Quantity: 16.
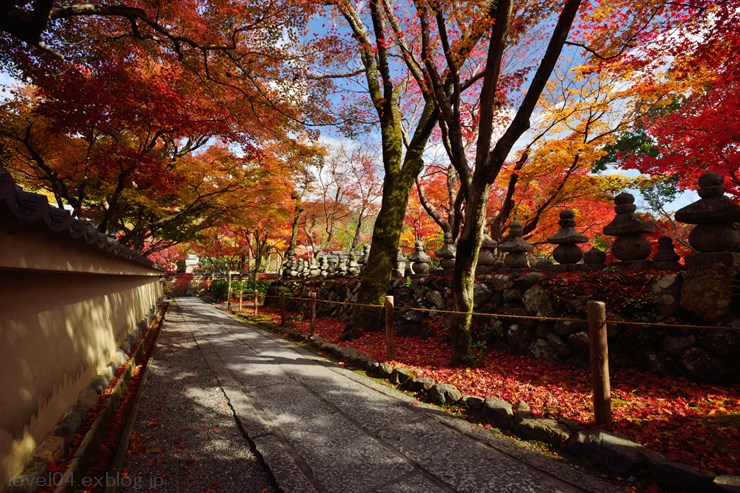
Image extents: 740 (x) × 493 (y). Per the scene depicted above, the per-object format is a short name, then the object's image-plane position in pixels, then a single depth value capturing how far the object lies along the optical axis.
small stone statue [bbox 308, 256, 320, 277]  16.36
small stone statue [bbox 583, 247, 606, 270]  5.39
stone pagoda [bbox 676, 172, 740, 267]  3.79
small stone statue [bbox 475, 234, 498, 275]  7.12
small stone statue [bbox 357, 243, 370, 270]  12.66
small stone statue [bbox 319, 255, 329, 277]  15.78
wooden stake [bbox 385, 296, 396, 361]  5.87
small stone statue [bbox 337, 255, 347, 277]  14.61
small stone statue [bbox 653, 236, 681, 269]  4.57
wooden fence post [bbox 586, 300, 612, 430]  3.22
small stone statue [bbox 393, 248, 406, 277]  10.27
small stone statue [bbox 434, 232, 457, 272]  8.30
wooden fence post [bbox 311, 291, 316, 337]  8.42
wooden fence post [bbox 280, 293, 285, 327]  10.77
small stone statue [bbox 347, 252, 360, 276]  14.27
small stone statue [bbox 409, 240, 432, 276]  9.18
